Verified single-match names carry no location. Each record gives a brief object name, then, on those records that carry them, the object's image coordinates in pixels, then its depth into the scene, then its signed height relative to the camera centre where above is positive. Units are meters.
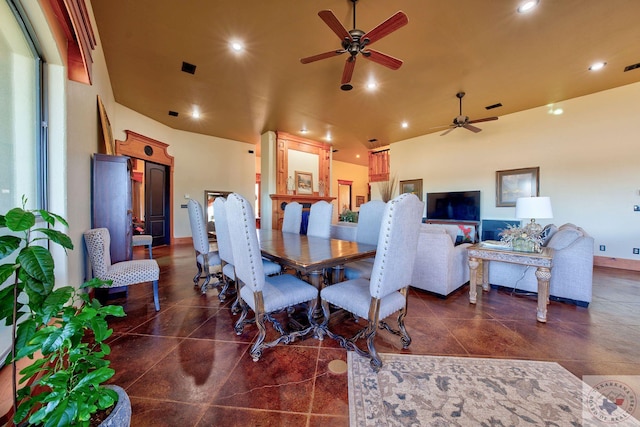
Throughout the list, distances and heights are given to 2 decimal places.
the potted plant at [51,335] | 0.66 -0.39
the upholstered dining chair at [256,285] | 1.57 -0.59
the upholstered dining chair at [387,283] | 1.44 -0.49
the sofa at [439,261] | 2.72 -0.63
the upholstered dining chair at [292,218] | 3.51 -0.14
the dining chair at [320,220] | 2.97 -0.14
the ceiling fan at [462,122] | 4.45 +1.75
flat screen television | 5.98 +0.10
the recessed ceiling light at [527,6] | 2.40 +2.14
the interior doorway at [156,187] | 5.40 +0.54
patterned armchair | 2.16 -0.58
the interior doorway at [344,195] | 10.89 +0.66
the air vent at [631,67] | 3.60 +2.24
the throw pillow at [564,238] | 2.58 -0.31
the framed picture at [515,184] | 5.15 +0.59
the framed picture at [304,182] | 7.07 +0.82
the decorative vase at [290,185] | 6.85 +0.69
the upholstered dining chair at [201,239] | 2.80 -0.38
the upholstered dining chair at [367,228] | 2.45 -0.22
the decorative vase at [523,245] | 2.46 -0.37
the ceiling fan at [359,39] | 2.08 +1.72
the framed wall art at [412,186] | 7.04 +0.72
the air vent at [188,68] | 3.51 +2.16
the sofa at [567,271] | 2.47 -0.69
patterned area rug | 1.18 -1.05
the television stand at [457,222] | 5.89 -0.34
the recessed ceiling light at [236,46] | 3.04 +2.15
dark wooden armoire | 2.64 +0.09
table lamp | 2.43 +0.00
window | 1.36 +0.60
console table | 2.20 -0.52
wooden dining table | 1.71 -0.37
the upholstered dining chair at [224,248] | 2.28 -0.40
